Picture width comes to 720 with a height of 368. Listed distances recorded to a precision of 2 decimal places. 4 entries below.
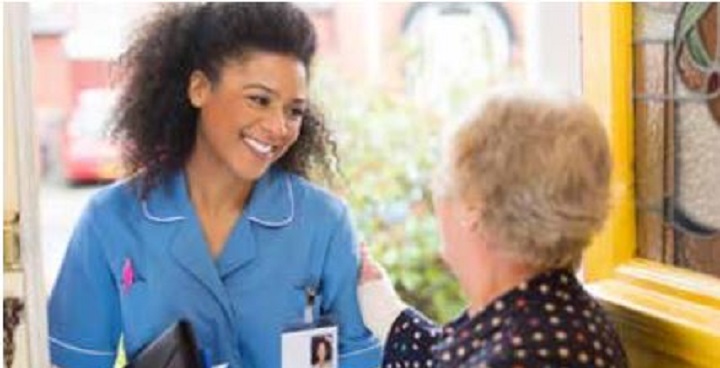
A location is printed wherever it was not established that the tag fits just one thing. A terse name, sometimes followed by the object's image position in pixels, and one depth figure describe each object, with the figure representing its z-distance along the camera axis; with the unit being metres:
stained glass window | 2.31
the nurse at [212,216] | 2.48
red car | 6.44
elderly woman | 2.08
